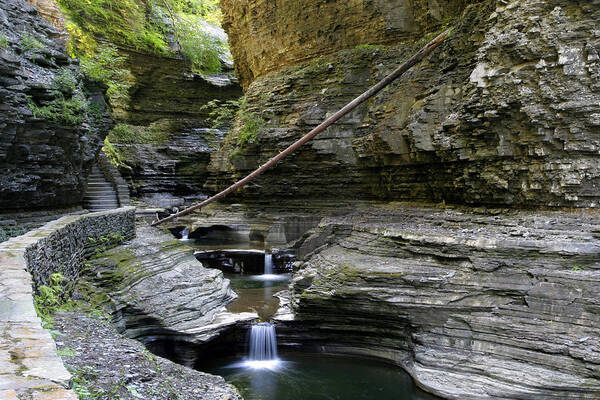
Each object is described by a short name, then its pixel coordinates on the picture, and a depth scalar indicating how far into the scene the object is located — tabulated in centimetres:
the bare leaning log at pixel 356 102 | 1377
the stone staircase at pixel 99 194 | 1623
